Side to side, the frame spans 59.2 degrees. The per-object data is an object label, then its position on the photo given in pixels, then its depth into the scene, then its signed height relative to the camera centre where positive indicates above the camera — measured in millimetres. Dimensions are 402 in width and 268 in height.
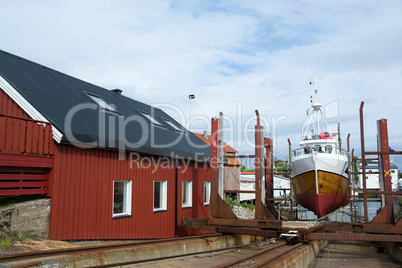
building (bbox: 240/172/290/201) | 36900 +63
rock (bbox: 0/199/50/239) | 8484 -860
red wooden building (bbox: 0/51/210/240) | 9211 +725
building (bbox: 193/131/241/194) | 31769 +592
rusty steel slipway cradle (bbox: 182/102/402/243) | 10156 -1158
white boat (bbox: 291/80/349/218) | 17031 +138
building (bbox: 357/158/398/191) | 53453 +434
